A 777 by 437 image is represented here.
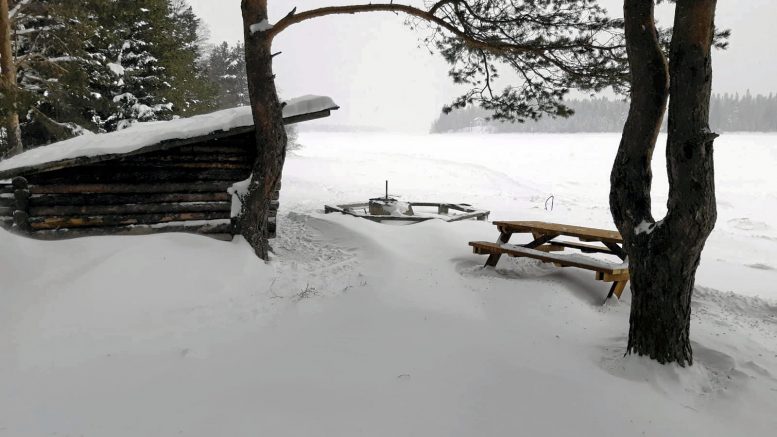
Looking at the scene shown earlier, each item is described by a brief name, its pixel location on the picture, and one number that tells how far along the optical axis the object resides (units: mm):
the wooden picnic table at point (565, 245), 5785
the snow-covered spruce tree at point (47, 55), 11164
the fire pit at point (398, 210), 11367
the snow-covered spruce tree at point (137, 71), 15250
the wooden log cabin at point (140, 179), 6484
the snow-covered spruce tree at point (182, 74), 16641
